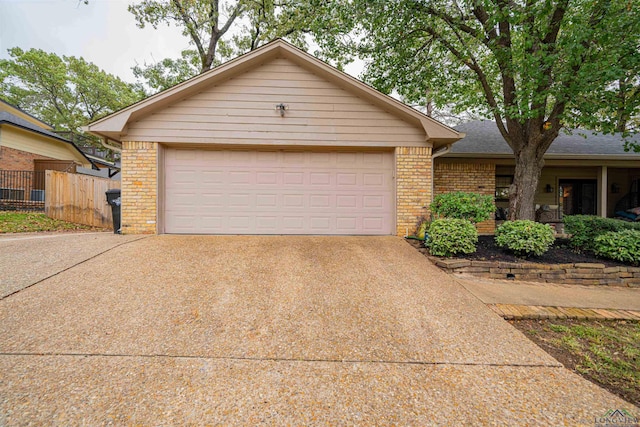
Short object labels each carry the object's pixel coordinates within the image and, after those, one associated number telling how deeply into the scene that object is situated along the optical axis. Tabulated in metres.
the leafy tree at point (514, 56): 4.71
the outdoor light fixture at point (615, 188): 10.95
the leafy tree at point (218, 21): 12.38
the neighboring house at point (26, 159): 11.19
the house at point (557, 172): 8.62
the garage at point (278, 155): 6.05
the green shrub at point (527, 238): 4.70
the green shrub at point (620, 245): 4.63
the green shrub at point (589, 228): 5.35
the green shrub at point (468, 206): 5.04
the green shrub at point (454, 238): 4.71
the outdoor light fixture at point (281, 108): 6.18
